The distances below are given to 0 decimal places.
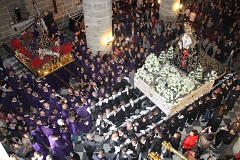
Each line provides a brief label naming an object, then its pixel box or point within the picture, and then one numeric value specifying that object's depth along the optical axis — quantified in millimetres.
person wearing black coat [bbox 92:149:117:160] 7148
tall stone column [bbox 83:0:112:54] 11234
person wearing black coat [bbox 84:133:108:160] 7727
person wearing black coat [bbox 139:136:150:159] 7862
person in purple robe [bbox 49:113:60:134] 8430
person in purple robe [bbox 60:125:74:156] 8094
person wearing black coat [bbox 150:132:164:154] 7972
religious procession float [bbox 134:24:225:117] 9688
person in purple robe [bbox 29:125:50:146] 8023
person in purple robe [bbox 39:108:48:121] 8620
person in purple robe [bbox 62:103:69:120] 8757
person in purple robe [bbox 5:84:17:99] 9562
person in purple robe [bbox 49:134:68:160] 7613
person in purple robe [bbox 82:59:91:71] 10988
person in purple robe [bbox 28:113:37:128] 8445
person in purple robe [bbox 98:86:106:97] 9630
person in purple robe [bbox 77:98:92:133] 8904
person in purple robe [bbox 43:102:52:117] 8891
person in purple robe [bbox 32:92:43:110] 9438
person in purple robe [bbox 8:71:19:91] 10242
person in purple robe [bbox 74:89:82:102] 9453
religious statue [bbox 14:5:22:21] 13519
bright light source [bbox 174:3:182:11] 15606
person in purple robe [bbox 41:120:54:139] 8047
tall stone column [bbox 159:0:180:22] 15461
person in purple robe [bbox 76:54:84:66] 11352
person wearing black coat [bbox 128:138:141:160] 7906
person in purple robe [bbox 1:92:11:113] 9156
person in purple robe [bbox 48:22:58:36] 13884
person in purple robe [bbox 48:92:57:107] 9320
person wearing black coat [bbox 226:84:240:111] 9805
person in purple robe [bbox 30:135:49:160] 7776
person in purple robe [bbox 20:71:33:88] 10375
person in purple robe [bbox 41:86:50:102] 9741
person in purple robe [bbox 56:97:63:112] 9242
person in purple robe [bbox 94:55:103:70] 11195
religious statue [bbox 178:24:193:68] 9859
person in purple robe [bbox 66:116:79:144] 8484
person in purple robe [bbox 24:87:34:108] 9500
